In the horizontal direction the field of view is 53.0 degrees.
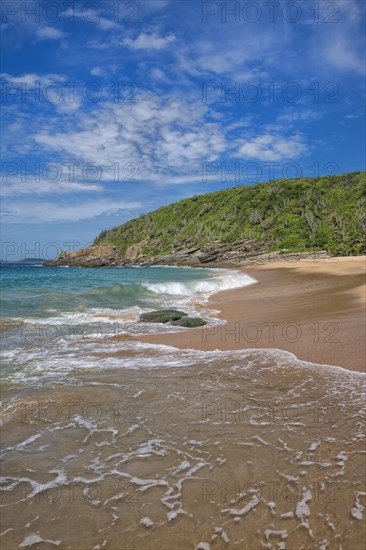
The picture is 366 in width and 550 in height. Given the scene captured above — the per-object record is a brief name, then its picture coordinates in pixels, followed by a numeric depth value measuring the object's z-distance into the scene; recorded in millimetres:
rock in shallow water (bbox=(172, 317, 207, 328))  12023
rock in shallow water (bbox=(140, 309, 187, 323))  13008
